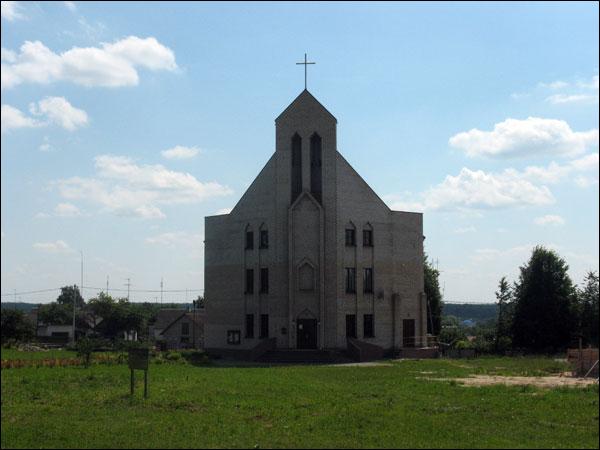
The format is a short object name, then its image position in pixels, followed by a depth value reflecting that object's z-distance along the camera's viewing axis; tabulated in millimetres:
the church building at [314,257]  51469
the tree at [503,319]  60706
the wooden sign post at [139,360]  21703
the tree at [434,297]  82438
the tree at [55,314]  133625
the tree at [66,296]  186000
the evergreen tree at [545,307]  56781
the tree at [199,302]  114931
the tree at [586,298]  44809
